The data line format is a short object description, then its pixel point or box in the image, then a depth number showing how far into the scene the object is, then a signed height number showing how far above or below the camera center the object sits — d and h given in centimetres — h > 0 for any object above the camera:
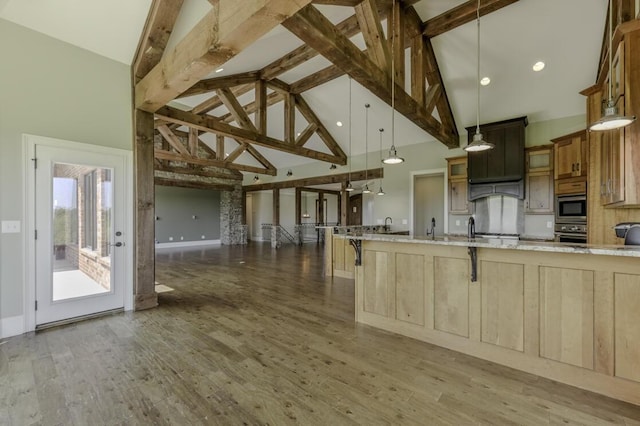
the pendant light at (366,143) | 741 +207
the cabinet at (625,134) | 277 +80
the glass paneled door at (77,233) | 321 -24
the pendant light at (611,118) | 210 +68
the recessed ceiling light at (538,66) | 493 +251
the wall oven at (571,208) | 472 +4
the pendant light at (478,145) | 307 +73
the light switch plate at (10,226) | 298 -13
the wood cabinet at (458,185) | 653 +59
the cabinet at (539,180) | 555 +61
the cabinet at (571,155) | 471 +95
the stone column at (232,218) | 1316 -26
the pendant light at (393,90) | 366 +161
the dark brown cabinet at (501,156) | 569 +113
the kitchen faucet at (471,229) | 284 -19
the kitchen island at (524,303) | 203 -80
